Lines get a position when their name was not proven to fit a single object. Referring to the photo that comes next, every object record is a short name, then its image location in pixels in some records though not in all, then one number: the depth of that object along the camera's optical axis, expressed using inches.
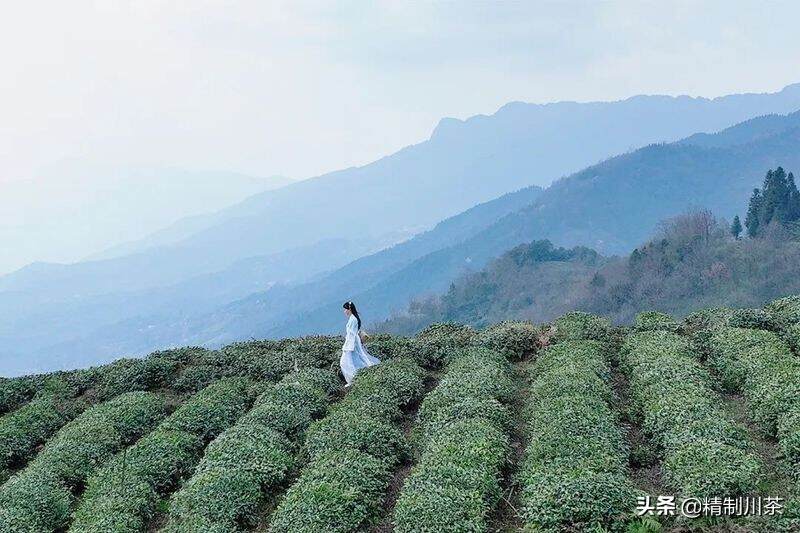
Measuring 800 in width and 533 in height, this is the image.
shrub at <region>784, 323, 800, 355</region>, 687.7
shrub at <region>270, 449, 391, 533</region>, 417.4
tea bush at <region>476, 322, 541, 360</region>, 781.7
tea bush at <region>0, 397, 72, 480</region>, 657.0
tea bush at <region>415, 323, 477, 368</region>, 789.9
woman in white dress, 746.8
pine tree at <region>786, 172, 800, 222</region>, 4104.3
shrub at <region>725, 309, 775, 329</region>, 767.1
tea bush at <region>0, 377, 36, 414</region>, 832.3
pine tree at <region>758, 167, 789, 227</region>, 4040.6
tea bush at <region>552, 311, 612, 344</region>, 786.2
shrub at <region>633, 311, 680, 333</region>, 802.8
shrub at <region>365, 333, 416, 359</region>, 810.2
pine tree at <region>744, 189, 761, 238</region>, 4261.8
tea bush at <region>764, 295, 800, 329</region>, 763.4
